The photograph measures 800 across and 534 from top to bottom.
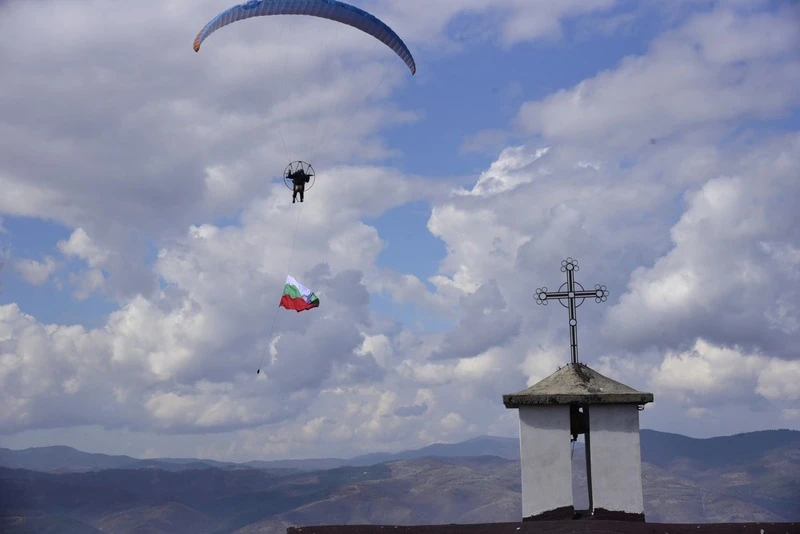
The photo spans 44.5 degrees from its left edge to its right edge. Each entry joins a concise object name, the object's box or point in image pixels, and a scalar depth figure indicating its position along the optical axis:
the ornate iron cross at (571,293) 18.34
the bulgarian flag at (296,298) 43.44
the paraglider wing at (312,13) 36.94
